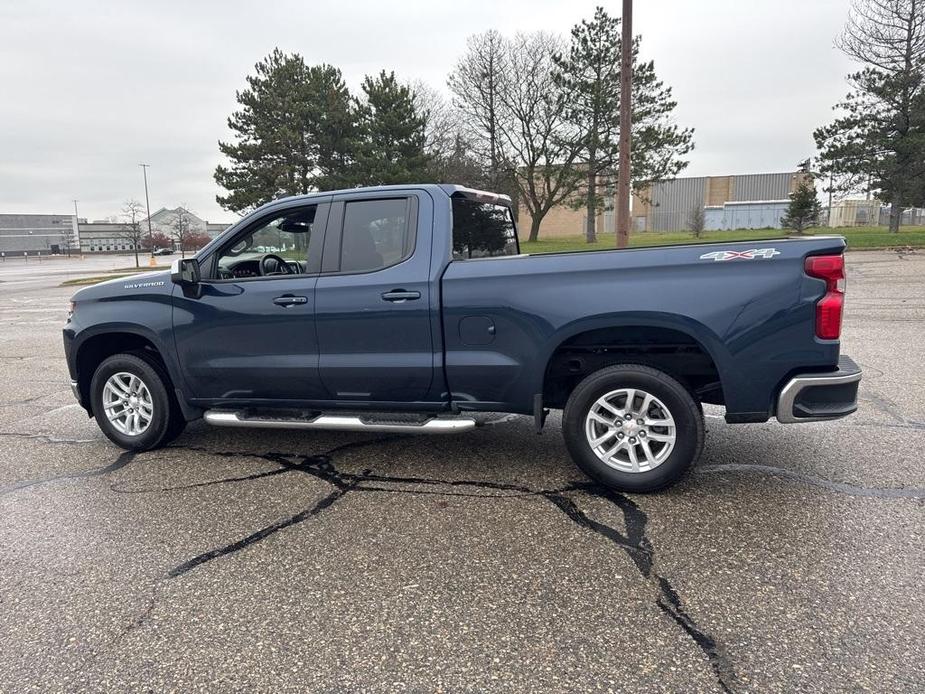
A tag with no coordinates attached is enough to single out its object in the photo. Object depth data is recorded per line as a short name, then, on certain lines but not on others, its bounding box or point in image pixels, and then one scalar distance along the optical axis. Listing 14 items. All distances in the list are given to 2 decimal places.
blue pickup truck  3.54
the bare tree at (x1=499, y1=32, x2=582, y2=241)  38.47
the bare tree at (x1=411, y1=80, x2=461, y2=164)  44.69
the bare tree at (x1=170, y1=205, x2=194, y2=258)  91.21
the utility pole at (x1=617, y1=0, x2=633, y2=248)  12.59
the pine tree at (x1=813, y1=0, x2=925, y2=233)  30.72
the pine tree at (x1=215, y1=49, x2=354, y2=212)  39.75
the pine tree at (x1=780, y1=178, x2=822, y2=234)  45.06
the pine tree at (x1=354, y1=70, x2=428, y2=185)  36.84
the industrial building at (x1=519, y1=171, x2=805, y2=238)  69.69
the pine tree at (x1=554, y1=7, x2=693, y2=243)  35.81
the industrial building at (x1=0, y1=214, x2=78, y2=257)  120.75
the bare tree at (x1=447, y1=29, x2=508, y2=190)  39.97
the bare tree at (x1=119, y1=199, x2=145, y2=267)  71.00
